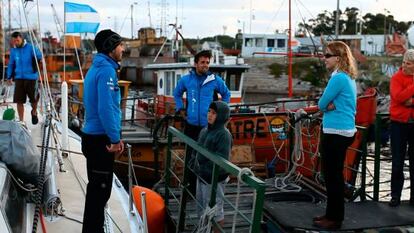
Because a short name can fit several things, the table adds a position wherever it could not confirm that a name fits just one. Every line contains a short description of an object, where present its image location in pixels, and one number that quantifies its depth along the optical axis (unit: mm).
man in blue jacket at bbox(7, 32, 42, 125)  7676
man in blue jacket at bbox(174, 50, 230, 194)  5828
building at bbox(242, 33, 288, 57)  48625
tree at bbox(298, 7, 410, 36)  75250
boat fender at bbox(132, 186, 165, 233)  5938
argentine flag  9781
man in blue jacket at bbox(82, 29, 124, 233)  3711
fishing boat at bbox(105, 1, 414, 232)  4621
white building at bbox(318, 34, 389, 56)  59747
